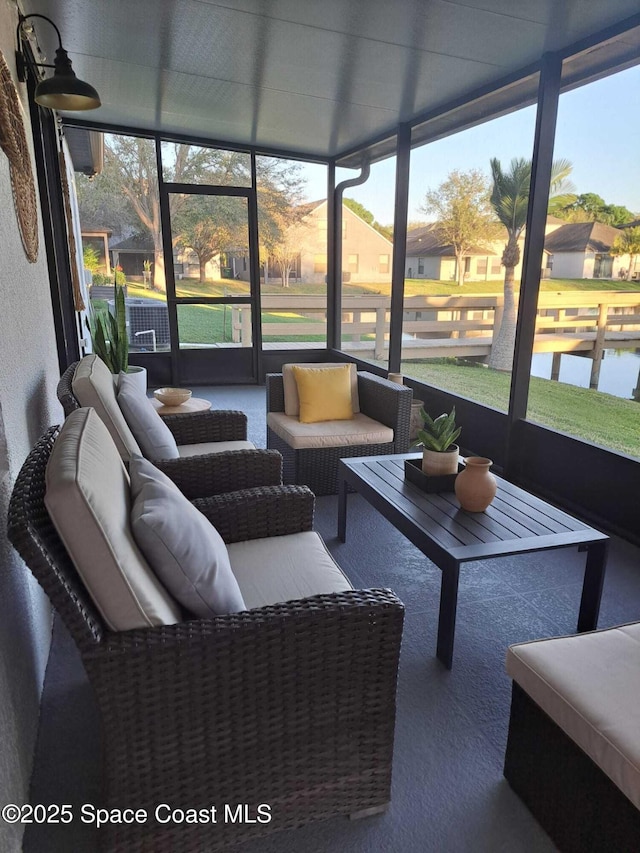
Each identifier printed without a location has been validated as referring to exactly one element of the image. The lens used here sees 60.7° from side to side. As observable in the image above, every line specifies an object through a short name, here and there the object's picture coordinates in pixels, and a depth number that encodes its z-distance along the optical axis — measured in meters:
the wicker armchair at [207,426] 2.98
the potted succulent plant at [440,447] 2.37
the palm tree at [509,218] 4.69
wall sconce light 2.40
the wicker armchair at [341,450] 3.32
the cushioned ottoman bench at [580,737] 1.12
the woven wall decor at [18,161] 1.84
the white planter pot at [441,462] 2.38
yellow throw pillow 3.53
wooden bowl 3.68
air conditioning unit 6.18
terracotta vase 2.16
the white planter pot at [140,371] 4.42
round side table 3.62
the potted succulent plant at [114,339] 4.40
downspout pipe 6.36
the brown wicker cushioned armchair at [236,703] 1.11
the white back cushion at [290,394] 3.65
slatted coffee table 1.90
